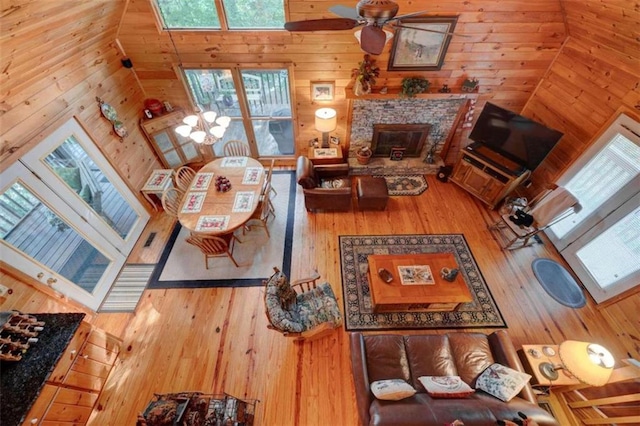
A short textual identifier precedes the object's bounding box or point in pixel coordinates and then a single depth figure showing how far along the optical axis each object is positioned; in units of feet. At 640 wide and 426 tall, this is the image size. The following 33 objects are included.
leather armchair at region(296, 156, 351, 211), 13.84
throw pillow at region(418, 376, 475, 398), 7.34
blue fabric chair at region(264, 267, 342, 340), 8.27
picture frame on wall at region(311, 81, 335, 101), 14.43
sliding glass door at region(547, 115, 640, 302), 10.34
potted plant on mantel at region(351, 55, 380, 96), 13.35
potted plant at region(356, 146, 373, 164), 16.39
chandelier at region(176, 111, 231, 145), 10.64
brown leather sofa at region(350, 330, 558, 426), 6.47
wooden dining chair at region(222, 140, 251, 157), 15.70
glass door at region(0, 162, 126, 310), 8.48
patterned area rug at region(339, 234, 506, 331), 10.99
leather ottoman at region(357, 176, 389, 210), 14.55
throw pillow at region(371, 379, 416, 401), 6.97
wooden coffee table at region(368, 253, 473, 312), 10.07
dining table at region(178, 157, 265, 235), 11.46
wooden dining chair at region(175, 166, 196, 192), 13.80
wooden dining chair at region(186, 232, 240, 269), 11.16
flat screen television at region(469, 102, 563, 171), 12.47
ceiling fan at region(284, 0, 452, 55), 5.53
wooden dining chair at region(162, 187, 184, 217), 13.04
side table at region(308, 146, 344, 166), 16.07
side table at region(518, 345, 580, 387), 8.34
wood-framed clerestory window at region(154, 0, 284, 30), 12.05
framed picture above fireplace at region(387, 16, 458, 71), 12.13
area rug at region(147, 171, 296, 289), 12.46
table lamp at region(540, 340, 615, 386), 7.02
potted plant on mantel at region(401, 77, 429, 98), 13.75
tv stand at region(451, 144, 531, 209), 13.84
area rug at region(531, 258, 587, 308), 11.67
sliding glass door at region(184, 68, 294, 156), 14.51
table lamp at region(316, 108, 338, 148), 14.51
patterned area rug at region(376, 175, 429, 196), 16.51
